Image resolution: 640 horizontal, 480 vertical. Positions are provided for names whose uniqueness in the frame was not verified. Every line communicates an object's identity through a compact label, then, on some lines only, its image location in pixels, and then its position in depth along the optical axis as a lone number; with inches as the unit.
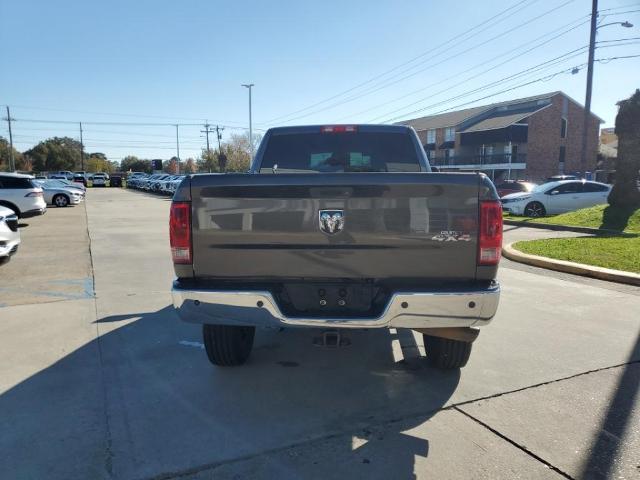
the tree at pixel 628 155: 532.4
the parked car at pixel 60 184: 1129.8
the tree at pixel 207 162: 3128.4
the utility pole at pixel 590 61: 858.1
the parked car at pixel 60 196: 1003.9
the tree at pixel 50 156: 3730.3
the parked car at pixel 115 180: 2518.8
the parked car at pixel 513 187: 888.9
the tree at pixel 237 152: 2984.7
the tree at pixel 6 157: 3335.4
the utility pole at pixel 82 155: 3779.5
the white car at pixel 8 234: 315.0
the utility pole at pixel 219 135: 3110.2
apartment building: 1774.1
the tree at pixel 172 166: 4840.1
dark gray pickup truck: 118.6
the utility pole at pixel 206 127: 3422.7
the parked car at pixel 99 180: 2490.2
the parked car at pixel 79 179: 2091.0
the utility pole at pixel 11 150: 2883.9
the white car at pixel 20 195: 645.3
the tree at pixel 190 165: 4525.6
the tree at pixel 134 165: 4589.1
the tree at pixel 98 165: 4448.8
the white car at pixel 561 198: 676.1
